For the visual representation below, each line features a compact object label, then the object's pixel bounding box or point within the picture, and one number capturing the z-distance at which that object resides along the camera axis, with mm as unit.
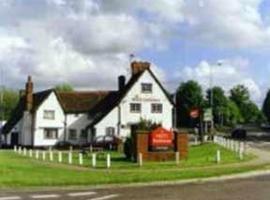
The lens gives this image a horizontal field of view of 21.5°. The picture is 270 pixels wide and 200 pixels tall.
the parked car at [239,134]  91069
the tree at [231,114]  166875
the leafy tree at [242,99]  186000
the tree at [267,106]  177500
